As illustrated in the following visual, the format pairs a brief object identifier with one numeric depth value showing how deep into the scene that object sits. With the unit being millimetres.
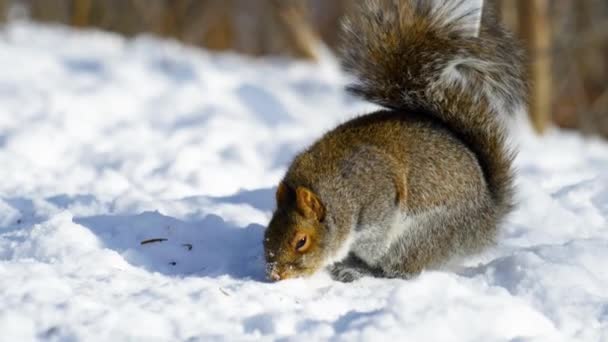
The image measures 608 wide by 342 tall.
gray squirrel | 6555
